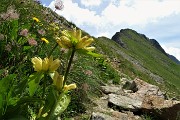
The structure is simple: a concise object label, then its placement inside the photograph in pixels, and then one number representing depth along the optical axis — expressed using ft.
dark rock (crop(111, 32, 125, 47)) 200.19
